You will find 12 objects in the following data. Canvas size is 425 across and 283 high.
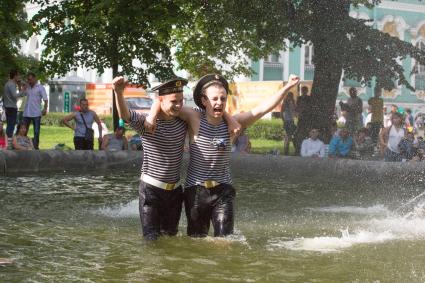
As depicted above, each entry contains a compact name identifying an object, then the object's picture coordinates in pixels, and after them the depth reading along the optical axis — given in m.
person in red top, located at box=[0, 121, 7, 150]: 17.87
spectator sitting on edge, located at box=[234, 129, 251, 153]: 19.64
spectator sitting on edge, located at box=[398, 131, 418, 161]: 18.89
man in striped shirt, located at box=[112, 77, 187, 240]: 7.05
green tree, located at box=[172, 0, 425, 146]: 23.31
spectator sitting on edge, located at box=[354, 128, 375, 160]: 19.99
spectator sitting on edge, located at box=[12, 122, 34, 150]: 17.50
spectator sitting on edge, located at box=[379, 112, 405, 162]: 18.88
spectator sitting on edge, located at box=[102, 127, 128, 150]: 19.30
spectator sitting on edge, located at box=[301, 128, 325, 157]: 19.22
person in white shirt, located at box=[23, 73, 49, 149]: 19.94
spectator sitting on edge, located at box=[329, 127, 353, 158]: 18.92
